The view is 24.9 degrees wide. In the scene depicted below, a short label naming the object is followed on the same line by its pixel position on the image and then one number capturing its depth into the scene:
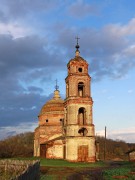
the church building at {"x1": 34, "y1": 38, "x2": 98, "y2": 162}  36.28
